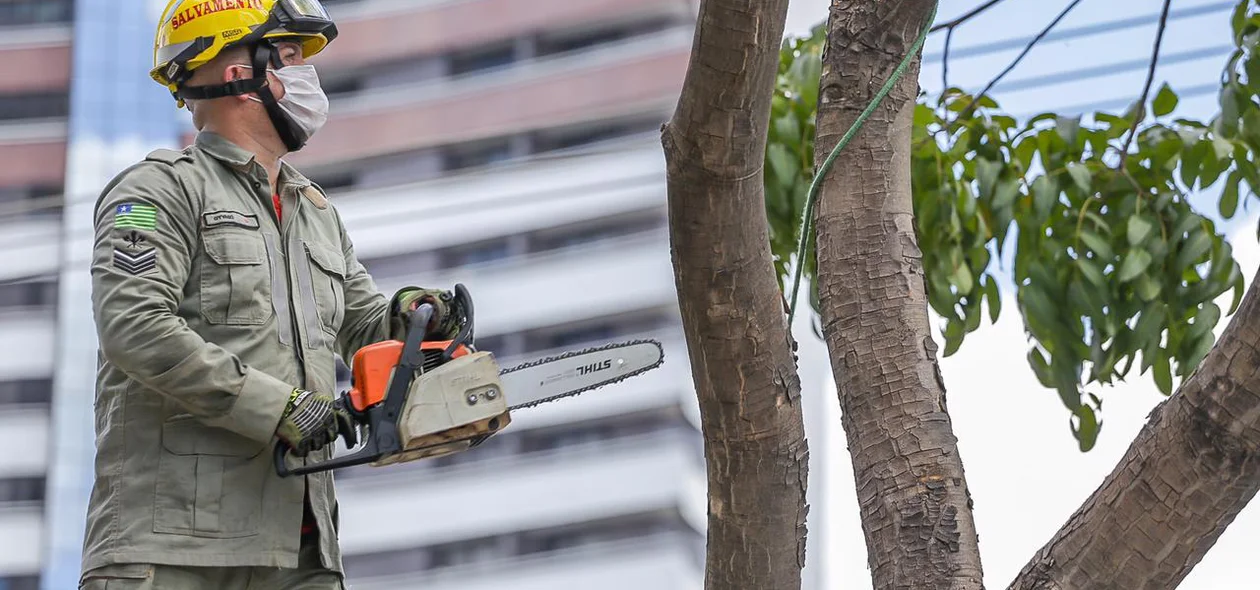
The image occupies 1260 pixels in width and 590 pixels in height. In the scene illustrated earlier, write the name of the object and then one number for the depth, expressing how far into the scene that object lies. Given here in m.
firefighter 8.84
